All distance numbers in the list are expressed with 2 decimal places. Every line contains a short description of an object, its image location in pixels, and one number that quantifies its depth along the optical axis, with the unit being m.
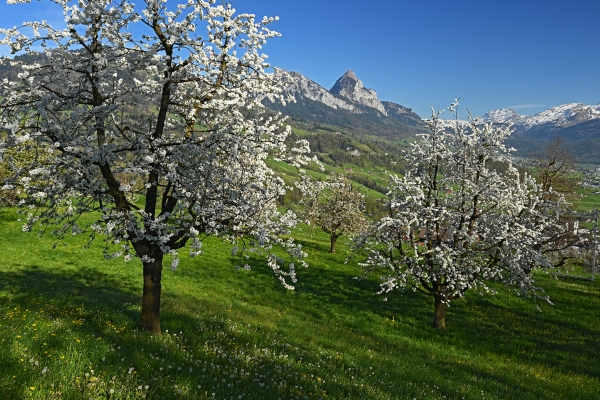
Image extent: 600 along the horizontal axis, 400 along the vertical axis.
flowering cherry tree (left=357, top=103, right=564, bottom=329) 18.72
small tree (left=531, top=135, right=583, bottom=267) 35.53
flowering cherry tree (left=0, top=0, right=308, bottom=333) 9.45
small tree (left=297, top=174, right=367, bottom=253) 45.72
